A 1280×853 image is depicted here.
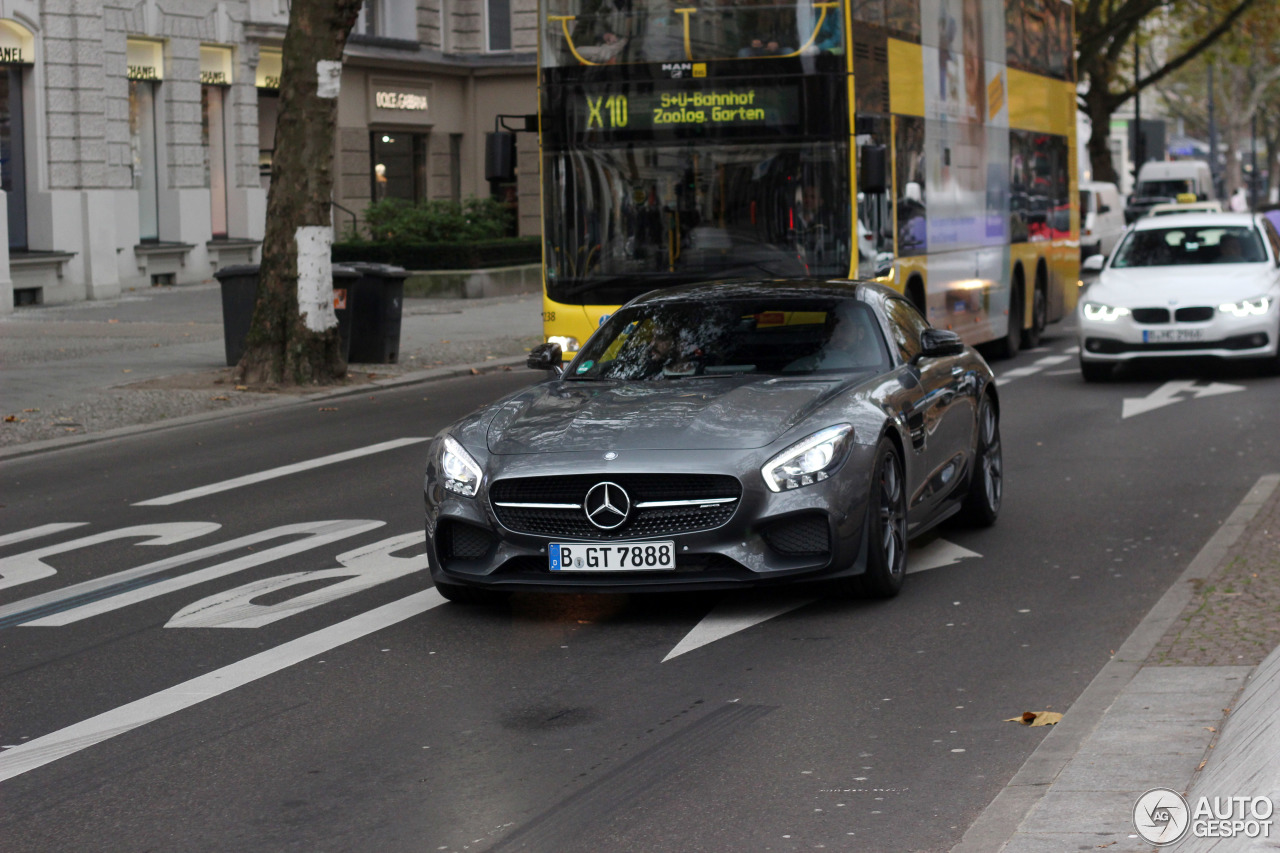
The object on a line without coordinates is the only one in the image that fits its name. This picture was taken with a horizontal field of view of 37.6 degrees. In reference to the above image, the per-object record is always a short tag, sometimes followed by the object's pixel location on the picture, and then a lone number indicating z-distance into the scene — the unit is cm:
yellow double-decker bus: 1492
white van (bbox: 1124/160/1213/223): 6316
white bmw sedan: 1750
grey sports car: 742
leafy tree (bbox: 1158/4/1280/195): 5534
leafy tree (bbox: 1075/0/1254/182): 4825
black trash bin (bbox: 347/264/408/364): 2100
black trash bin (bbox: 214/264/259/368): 2014
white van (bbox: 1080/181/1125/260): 4460
